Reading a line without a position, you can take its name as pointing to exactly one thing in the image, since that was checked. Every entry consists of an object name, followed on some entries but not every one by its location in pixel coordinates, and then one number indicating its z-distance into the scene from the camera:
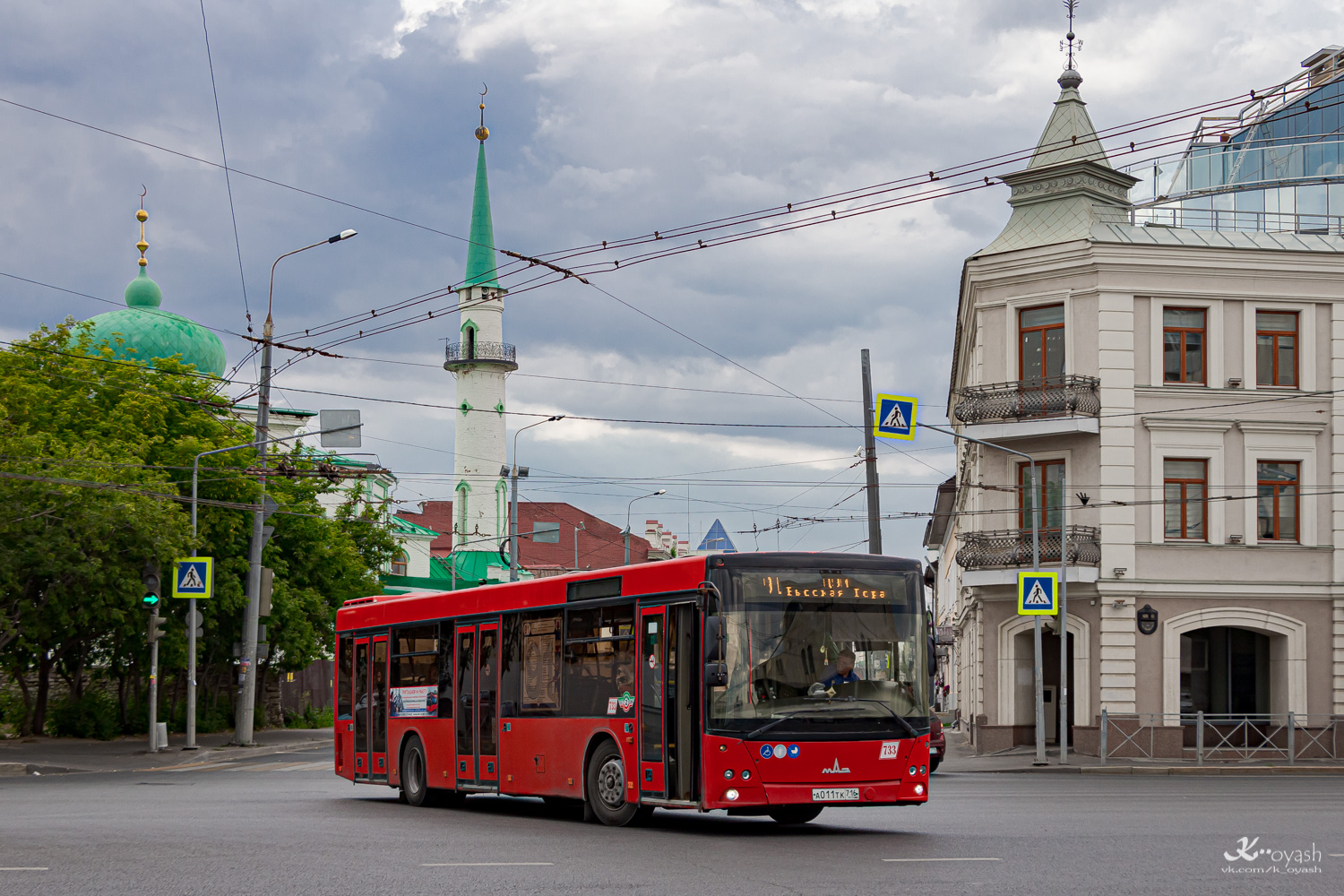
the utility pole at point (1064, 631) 31.77
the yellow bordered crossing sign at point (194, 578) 34.19
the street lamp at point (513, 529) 52.22
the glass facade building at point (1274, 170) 46.09
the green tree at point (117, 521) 32.28
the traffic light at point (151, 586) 32.88
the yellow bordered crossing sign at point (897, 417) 31.78
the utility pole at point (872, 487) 31.89
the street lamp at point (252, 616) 34.47
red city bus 14.51
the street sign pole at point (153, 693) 34.06
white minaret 72.75
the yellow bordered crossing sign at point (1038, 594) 31.50
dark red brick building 105.25
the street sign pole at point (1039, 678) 31.66
